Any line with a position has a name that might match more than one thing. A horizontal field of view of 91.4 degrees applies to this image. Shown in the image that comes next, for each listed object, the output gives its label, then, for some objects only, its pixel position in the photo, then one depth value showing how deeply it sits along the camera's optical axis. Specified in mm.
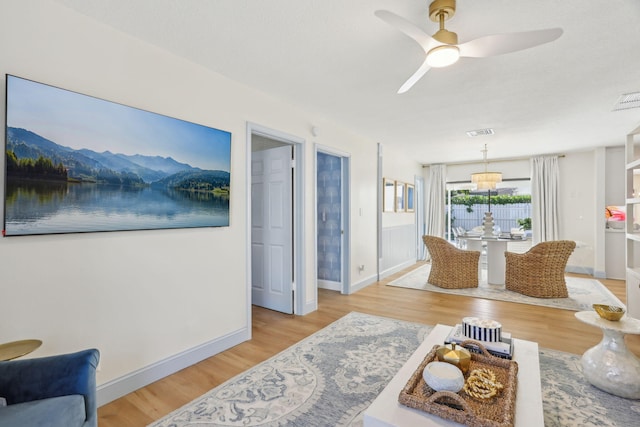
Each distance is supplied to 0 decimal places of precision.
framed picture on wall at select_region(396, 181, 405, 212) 6473
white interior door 3816
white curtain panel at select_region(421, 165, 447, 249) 7754
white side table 2041
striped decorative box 1940
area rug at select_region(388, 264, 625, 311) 4206
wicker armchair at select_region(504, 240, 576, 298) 4414
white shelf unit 3221
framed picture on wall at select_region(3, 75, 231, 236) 1672
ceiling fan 1632
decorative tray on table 1229
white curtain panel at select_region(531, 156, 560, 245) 6434
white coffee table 1281
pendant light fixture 5614
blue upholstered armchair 1228
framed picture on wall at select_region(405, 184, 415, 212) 7035
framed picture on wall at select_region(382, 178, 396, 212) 5805
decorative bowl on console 2125
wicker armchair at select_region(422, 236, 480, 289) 4988
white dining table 5242
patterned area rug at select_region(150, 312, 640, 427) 1870
